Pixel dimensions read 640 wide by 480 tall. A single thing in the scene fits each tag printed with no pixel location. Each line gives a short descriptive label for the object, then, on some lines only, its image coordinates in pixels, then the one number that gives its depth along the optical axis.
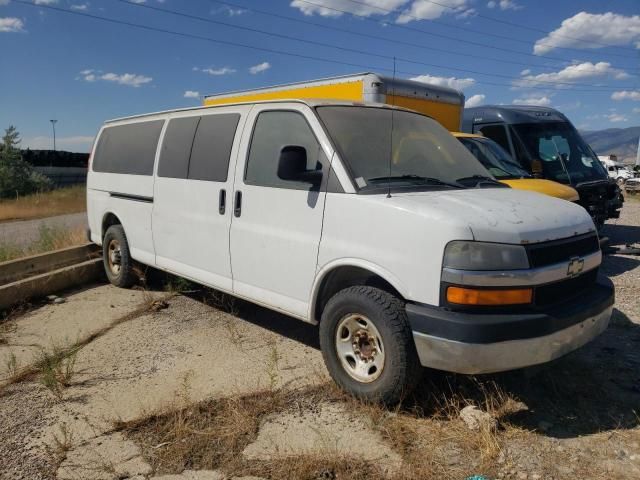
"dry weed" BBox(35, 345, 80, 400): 3.86
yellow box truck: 7.35
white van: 3.13
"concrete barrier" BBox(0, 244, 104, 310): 5.85
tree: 25.95
